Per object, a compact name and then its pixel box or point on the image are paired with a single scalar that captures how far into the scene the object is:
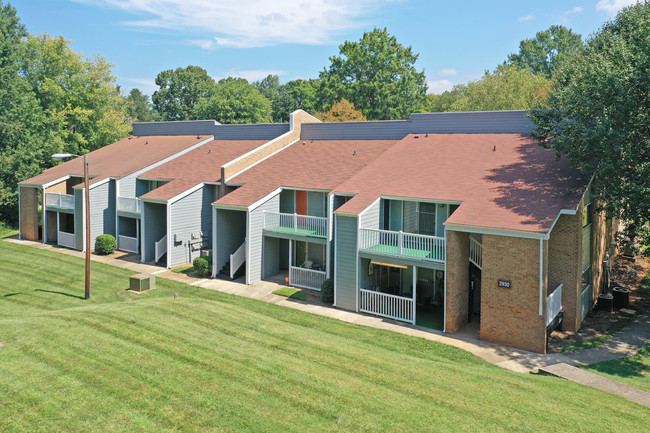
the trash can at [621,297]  20.20
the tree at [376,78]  58.60
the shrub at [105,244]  28.80
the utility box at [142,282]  21.80
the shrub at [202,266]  24.30
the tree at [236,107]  66.69
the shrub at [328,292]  20.47
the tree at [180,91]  81.38
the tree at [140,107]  122.00
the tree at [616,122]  16.03
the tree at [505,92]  42.09
